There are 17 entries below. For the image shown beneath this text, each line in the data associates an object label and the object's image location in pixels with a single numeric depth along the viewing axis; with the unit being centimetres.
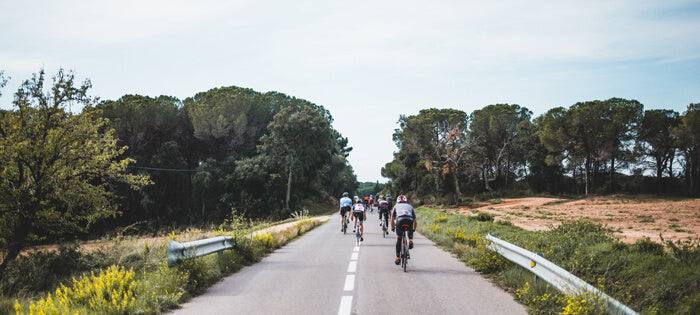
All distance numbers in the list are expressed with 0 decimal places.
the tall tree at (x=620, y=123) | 5703
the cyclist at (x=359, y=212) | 1711
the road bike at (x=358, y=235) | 1618
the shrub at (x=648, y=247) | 830
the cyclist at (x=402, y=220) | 1052
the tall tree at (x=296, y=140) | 5375
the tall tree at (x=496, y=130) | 7269
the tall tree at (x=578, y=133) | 5712
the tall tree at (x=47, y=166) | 1402
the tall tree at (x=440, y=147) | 5200
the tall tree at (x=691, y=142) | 4975
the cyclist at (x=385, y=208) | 2032
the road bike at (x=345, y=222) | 2206
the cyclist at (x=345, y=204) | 2130
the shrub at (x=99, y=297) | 579
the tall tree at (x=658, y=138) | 5619
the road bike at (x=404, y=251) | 991
